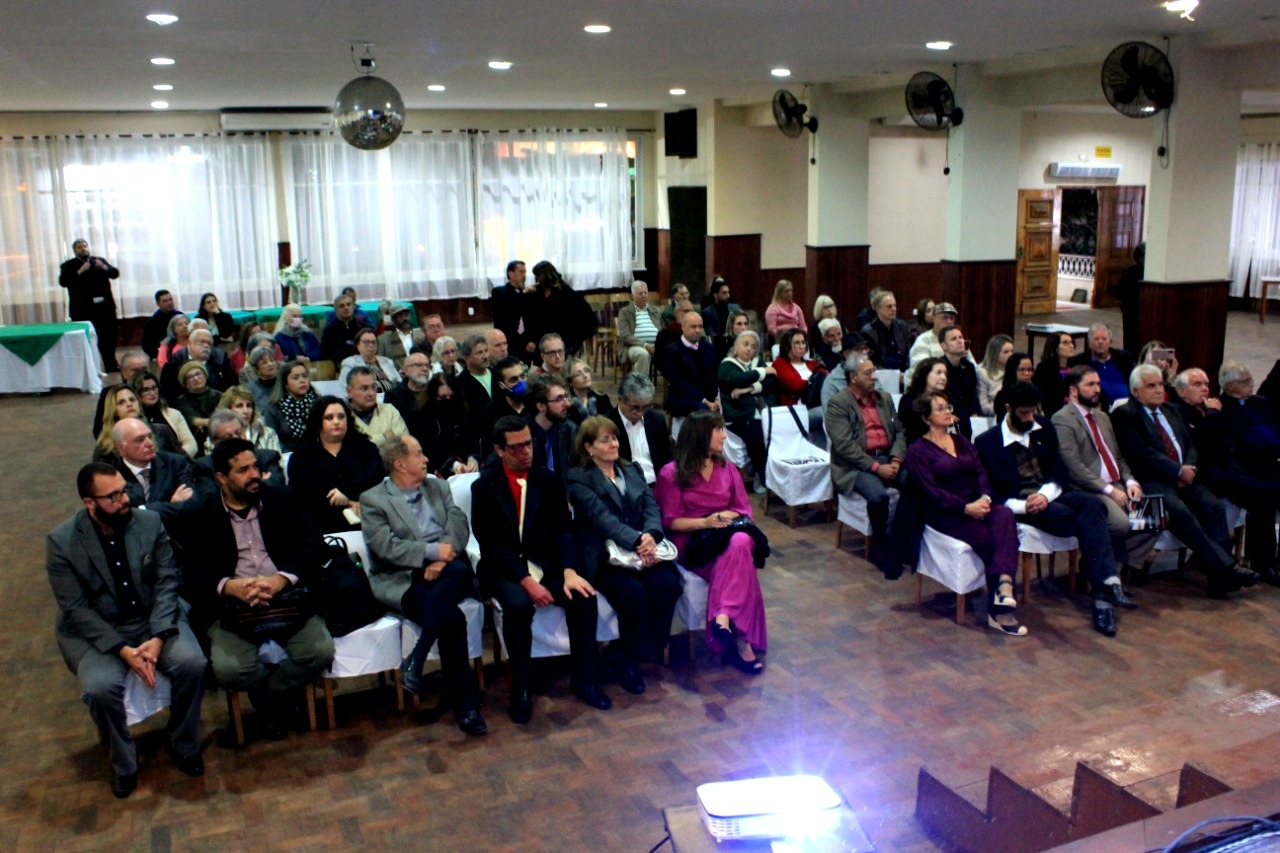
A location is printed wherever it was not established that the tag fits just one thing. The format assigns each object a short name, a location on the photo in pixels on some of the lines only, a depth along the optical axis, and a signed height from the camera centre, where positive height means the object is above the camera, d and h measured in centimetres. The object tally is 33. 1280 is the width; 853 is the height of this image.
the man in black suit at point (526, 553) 466 -127
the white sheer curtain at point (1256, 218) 1773 +25
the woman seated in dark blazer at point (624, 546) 488 -127
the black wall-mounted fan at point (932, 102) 1073 +125
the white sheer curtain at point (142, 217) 1477 +38
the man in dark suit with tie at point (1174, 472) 579 -119
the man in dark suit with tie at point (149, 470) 513 -103
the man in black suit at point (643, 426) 610 -97
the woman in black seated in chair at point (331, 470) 531 -102
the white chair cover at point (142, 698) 416 -161
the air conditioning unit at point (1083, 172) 1694 +94
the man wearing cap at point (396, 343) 917 -78
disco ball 677 +76
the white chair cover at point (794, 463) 696 -133
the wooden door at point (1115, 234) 1759 +3
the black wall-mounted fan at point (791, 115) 1267 +135
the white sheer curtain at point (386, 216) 1605 +39
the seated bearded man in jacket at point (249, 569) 436 -123
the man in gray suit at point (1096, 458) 579 -111
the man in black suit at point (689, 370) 759 -83
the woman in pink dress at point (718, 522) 497 -122
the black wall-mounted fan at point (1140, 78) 862 +117
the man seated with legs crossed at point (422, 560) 455 -126
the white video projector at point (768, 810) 272 -133
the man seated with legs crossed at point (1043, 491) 556 -123
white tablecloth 1220 -127
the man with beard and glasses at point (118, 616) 410 -132
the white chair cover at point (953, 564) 543 -152
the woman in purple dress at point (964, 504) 541 -123
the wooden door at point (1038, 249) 1703 -18
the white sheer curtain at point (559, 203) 1695 +57
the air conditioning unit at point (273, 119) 1501 +161
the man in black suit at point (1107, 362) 742 -81
